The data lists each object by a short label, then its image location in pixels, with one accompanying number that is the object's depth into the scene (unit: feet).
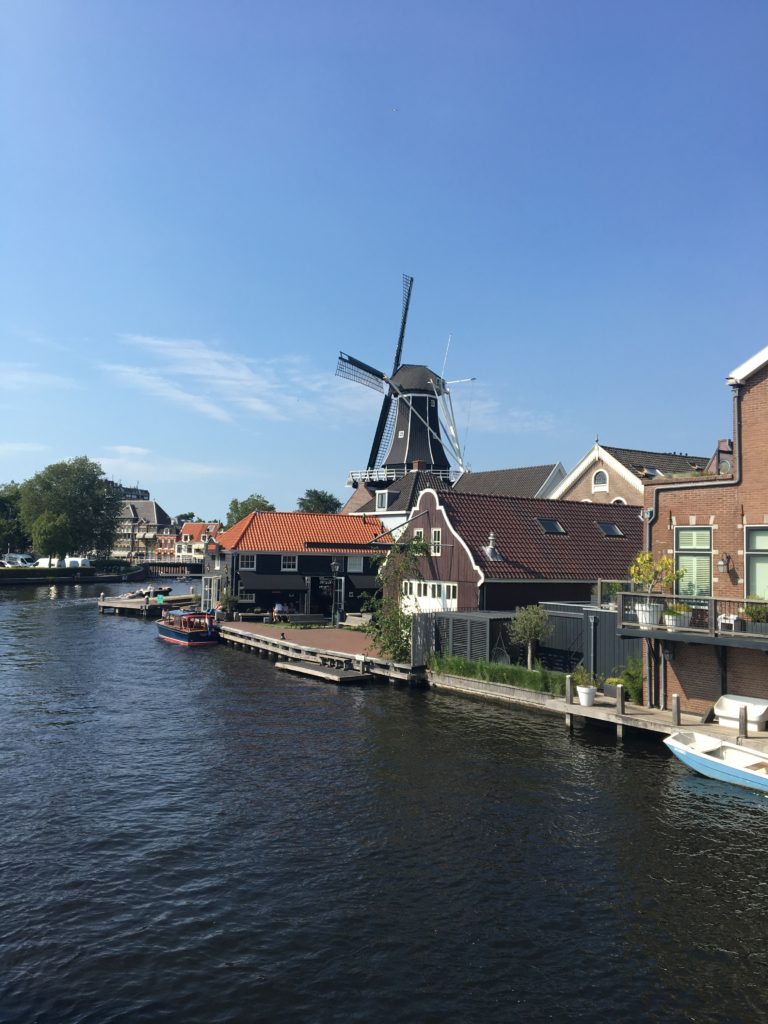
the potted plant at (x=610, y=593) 98.63
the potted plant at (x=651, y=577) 82.84
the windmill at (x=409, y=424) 282.77
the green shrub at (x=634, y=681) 90.33
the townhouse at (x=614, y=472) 178.50
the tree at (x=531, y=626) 104.94
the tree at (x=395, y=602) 123.70
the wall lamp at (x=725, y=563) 81.05
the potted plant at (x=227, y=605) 188.75
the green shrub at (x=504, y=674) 98.27
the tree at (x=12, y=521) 510.99
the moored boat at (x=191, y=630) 170.40
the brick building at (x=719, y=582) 77.77
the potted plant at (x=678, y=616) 80.43
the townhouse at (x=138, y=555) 634.43
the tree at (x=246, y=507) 466.70
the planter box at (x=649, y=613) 82.53
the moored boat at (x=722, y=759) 66.39
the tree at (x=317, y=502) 492.95
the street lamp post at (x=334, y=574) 180.14
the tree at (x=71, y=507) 451.53
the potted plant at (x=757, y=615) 74.08
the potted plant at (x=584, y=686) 88.02
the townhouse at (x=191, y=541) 607.78
